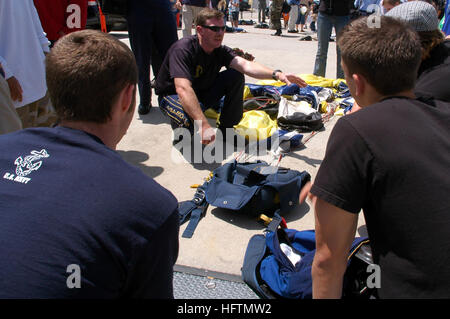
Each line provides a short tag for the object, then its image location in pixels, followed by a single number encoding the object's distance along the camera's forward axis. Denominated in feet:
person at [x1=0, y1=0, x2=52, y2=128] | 8.03
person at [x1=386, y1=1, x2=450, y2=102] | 6.88
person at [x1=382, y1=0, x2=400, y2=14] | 12.50
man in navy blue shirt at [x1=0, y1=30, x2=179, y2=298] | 2.90
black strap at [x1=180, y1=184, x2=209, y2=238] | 8.41
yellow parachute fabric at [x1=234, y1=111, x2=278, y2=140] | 12.96
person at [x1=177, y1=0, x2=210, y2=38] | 22.50
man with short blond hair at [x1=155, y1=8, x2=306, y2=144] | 11.55
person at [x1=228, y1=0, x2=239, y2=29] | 45.81
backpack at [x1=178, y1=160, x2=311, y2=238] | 8.68
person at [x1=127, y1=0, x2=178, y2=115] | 13.82
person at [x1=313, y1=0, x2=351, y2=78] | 17.72
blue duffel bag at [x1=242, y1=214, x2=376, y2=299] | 5.74
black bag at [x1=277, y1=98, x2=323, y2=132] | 13.83
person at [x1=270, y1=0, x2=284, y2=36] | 40.69
